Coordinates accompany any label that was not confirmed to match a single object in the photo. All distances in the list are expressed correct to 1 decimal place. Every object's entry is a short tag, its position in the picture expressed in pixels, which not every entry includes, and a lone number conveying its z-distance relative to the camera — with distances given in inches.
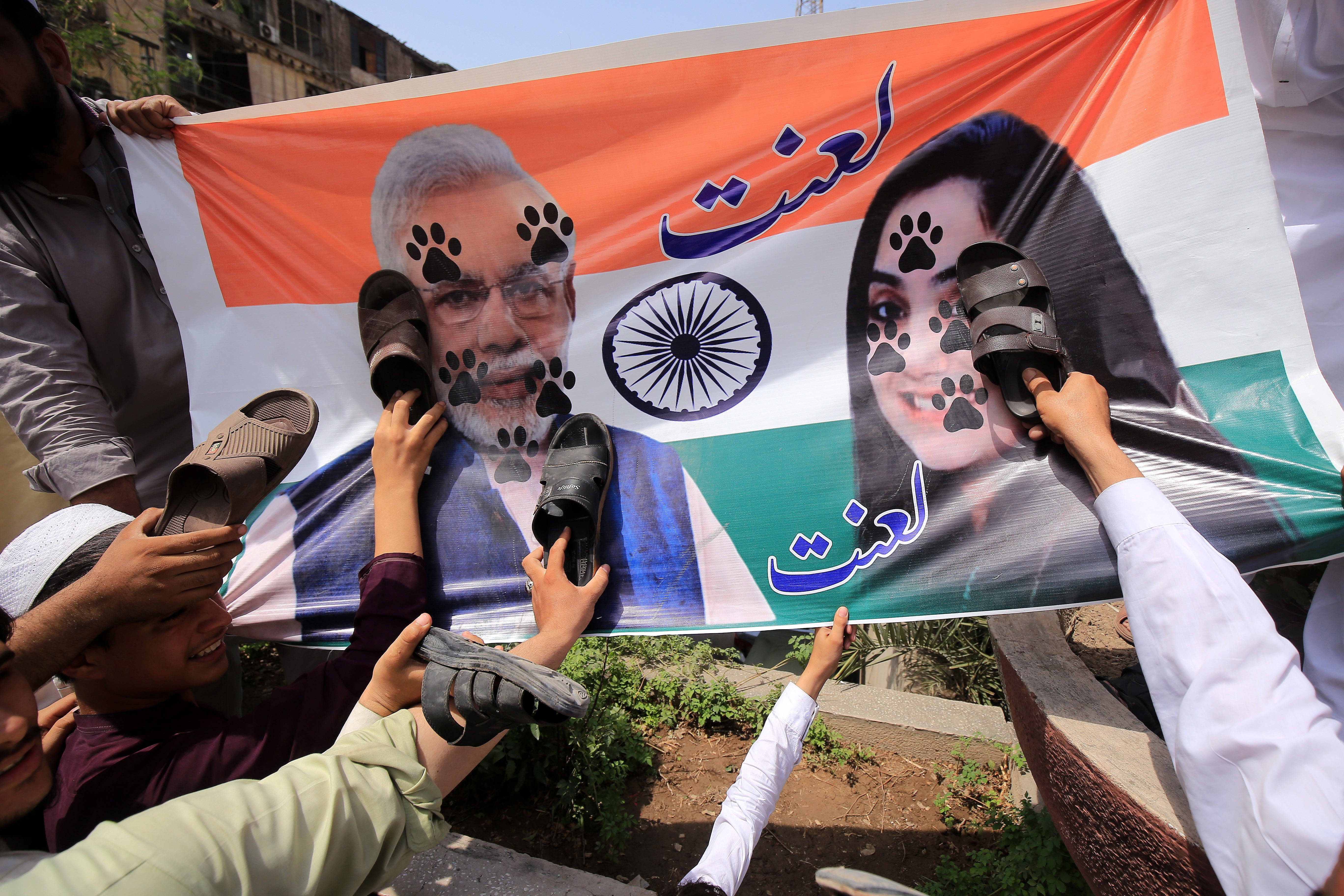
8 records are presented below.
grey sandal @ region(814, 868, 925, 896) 40.7
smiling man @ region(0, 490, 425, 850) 49.0
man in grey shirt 69.0
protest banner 63.2
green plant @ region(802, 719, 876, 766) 110.3
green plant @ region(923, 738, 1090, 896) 76.0
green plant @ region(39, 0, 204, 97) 176.1
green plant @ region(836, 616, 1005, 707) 125.6
